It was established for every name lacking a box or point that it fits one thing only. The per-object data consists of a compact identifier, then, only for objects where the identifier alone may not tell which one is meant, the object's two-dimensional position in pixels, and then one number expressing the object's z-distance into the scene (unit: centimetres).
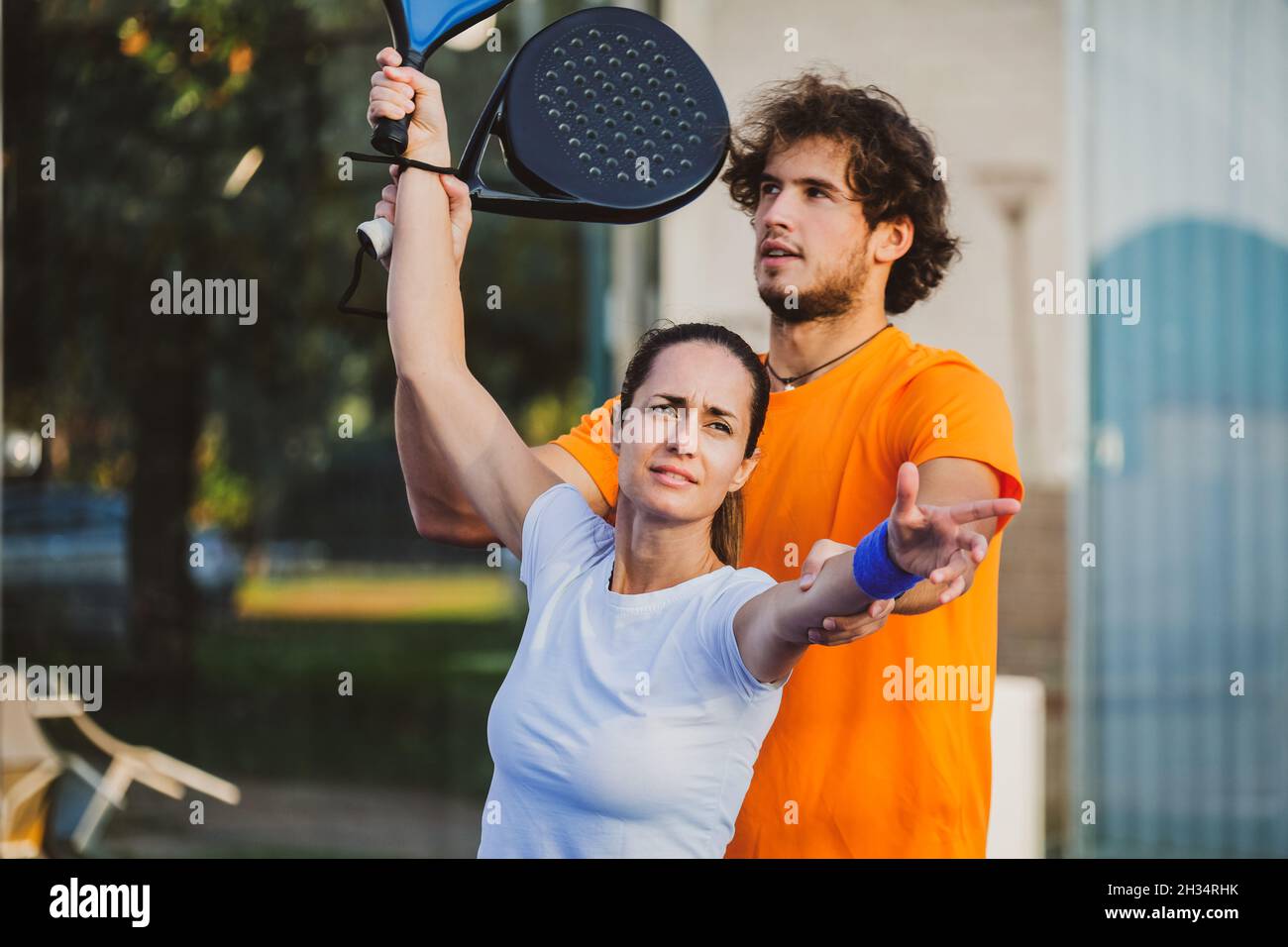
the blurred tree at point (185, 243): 372
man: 143
